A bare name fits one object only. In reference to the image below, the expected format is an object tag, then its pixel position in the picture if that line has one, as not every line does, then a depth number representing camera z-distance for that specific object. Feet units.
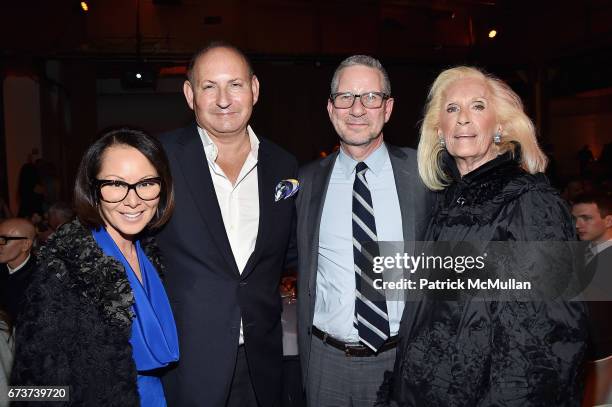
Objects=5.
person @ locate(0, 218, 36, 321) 13.47
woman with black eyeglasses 5.15
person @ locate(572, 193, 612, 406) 8.77
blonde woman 5.29
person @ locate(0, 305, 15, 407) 6.84
